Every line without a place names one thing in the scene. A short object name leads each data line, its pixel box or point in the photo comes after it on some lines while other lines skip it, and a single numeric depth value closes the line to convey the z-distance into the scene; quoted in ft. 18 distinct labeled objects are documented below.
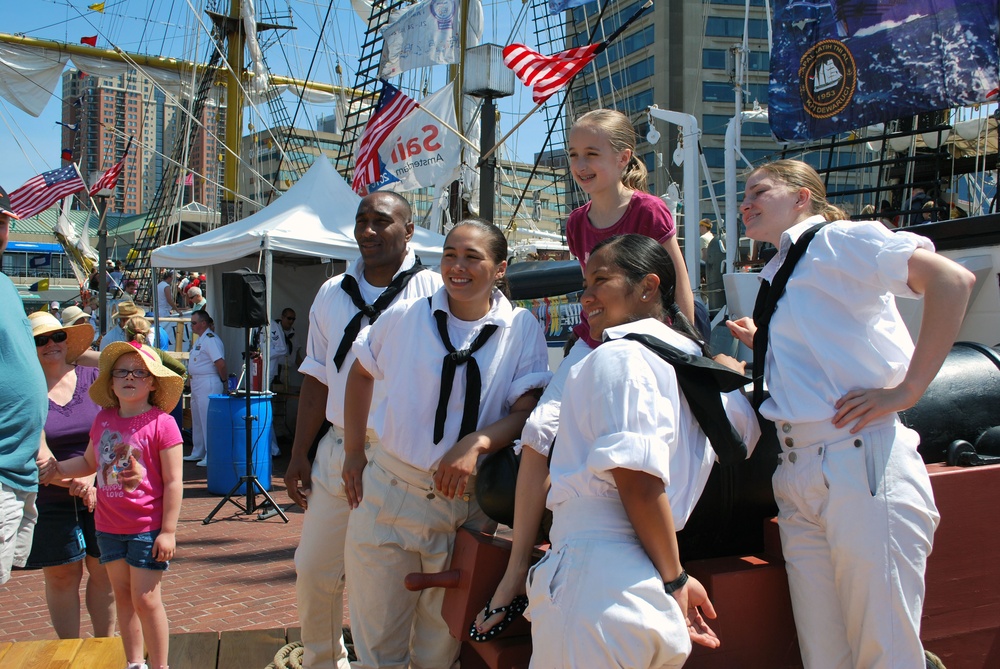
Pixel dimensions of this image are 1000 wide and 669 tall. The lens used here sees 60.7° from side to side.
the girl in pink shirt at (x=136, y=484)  11.51
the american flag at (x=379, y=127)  39.73
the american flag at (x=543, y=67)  30.63
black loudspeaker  26.25
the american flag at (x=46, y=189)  64.64
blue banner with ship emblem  20.67
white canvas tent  32.55
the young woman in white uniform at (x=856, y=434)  6.60
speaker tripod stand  25.97
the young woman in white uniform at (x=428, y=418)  8.80
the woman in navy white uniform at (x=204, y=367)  34.71
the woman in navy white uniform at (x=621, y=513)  5.70
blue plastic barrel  29.12
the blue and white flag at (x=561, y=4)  36.68
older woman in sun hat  12.75
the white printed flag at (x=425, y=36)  42.73
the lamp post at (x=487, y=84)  30.12
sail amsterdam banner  39.83
